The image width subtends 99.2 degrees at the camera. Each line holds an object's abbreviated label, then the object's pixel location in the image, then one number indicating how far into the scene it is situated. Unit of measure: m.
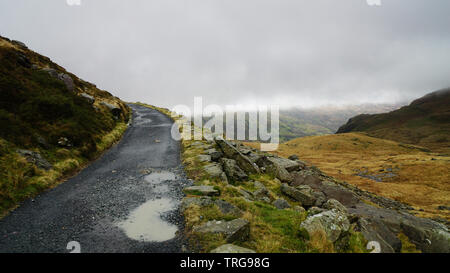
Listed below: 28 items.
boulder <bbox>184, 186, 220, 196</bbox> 12.57
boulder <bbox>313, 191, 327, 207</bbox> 16.36
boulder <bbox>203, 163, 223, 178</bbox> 16.31
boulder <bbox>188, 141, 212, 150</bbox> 23.95
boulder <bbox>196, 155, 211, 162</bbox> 19.64
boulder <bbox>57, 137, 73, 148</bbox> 17.66
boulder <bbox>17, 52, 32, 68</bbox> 24.71
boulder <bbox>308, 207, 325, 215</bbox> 10.58
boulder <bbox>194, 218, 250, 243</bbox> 8.04
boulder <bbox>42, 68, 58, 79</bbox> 27.31
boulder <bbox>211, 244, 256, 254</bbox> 7.13
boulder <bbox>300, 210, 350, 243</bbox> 8.39
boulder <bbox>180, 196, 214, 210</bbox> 10.98
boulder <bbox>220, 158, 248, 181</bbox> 17.73
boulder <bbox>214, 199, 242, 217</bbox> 10.32
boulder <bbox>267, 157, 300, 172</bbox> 26.78
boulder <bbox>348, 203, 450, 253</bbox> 10.73
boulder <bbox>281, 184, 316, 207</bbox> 16.59
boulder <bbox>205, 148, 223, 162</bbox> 20.38
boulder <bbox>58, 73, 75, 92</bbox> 28.18
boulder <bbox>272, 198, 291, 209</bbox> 13.73
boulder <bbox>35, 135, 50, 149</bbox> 16.36
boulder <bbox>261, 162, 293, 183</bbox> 21.98
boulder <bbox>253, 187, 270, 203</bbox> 14.49
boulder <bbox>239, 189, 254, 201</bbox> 13.41
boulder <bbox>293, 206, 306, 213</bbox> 13.68
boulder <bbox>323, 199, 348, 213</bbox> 15.16
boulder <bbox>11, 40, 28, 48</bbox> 35.50
